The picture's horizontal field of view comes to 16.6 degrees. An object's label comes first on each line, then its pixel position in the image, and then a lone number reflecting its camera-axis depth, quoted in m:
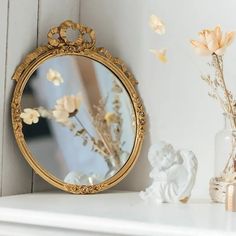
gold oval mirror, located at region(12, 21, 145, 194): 1.32
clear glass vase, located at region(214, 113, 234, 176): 1.29
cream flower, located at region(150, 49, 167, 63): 1.30
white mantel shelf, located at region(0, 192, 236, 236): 1.05
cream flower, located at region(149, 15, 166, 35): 1.30
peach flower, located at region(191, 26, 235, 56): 1.22
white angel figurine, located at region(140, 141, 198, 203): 1.24
